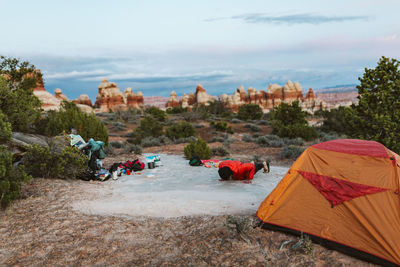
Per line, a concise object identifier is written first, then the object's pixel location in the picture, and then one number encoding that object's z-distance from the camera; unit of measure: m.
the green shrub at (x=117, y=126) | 29.12
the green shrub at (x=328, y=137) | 17.75
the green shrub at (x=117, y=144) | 16.67
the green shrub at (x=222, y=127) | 25.19
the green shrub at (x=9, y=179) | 5.22
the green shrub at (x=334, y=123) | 23.86
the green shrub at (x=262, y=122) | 32.13
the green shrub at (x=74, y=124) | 11.84
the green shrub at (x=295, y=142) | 16.16
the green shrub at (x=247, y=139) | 18.34
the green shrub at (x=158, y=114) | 36.86
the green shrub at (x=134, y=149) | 13.53
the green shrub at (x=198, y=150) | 12.20
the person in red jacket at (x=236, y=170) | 7.74
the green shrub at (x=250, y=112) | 38.17
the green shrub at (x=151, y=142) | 17.62
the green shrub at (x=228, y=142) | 16.51
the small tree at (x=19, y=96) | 8.95
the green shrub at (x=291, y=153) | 12.37
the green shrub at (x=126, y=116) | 38.68
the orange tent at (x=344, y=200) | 3.87
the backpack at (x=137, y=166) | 9.45
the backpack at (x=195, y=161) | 10.30
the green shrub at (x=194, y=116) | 34.76
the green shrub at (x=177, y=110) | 54.81
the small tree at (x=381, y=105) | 9.62
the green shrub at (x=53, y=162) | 7.29
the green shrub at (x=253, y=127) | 26.96
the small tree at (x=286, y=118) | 19.41
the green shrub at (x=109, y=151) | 12.84
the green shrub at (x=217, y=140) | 19.24
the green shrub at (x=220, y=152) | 13.49
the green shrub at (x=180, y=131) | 20.82
